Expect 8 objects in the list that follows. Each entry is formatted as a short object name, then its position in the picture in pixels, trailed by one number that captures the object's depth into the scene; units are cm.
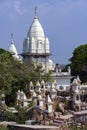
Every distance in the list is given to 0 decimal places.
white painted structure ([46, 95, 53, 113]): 2575
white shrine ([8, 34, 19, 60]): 6324
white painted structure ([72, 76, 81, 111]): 2723
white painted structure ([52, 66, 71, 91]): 5156
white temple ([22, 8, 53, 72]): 5912
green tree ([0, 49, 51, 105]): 3401
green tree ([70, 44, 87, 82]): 5488
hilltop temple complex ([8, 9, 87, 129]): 2553
